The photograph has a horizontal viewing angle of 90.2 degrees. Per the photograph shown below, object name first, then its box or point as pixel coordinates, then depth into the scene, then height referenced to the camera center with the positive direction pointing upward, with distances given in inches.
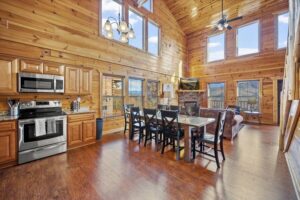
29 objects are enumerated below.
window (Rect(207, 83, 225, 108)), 325.1 +7.7
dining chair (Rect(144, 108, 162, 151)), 145.8 -26.9
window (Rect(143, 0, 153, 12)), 268.8 +170.4
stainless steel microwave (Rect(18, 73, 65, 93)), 127.3 +13.2
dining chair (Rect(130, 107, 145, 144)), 166.1 -27.5
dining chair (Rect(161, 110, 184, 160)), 124.6 -25.5
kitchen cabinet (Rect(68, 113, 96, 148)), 145.1 -32.9
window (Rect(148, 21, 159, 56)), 276.2 +113.7
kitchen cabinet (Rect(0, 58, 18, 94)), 116.9 +17.2
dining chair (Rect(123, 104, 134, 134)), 199.2 -15.2
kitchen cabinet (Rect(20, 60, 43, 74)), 126.9 +27.1
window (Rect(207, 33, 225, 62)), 323.2 +114.1
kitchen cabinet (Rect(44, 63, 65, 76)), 141.1 +27.8
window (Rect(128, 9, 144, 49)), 243.4 +121.3
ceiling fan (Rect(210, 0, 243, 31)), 200.7 +101.6
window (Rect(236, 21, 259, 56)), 280.2 +115.5
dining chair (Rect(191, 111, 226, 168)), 109.7 -32.2
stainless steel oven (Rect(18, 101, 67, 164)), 115.6 -27.9
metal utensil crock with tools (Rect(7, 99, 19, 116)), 124.0 -8.6
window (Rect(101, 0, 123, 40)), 207.9 +127.8
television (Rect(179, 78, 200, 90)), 343.6 +32.8
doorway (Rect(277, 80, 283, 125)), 259.4 +13.8
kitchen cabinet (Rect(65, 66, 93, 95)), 157.2 +18.8
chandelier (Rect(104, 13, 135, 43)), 138.9 +64.2
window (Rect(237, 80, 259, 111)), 282.7 +7.2
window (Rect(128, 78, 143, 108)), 244.4 +10.9
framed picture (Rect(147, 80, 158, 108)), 280.2 +7.8
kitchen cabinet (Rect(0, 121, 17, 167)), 105.6 -32.9
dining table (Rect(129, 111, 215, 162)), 119.2 -29.1
